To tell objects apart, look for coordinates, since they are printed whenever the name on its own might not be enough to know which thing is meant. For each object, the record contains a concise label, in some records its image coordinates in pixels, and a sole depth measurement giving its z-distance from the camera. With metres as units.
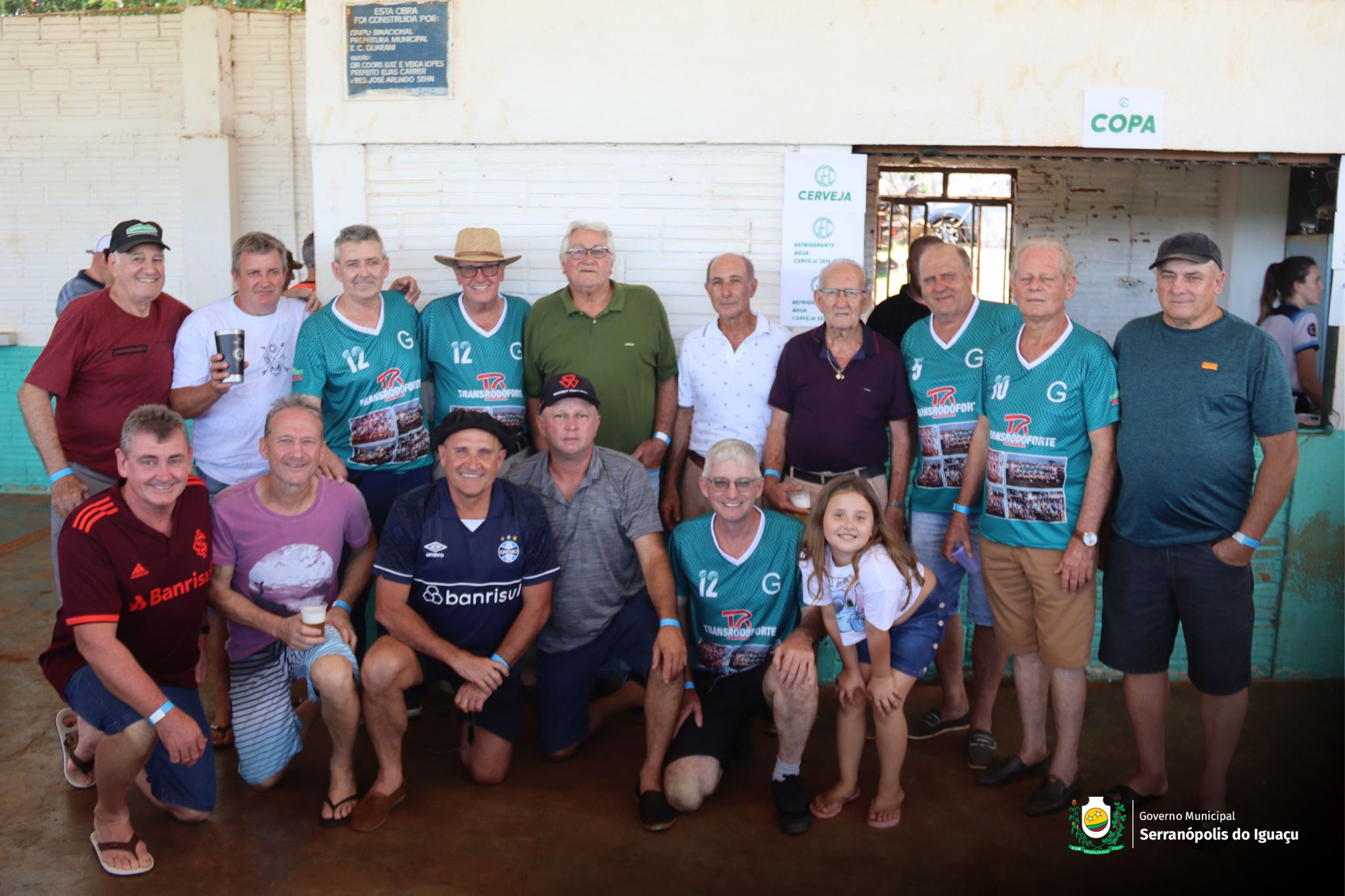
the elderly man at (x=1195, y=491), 3.30
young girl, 3.56
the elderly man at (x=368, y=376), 4.11
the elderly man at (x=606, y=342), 4.36
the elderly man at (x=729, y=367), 4.33
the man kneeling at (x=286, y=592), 3.63
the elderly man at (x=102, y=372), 3.87
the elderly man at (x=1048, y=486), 3.53
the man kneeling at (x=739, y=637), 3.63
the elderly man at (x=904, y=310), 4.88
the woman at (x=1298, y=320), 5.15
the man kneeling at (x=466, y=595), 3.67
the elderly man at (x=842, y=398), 4.09
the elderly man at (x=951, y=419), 4.04
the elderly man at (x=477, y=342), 4.32
